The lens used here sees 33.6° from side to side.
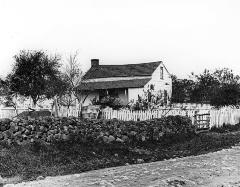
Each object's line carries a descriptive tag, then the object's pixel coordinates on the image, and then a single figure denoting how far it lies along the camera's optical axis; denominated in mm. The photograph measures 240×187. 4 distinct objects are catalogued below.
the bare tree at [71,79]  28250
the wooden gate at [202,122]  21956
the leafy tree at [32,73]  32875
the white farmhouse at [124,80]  36281
